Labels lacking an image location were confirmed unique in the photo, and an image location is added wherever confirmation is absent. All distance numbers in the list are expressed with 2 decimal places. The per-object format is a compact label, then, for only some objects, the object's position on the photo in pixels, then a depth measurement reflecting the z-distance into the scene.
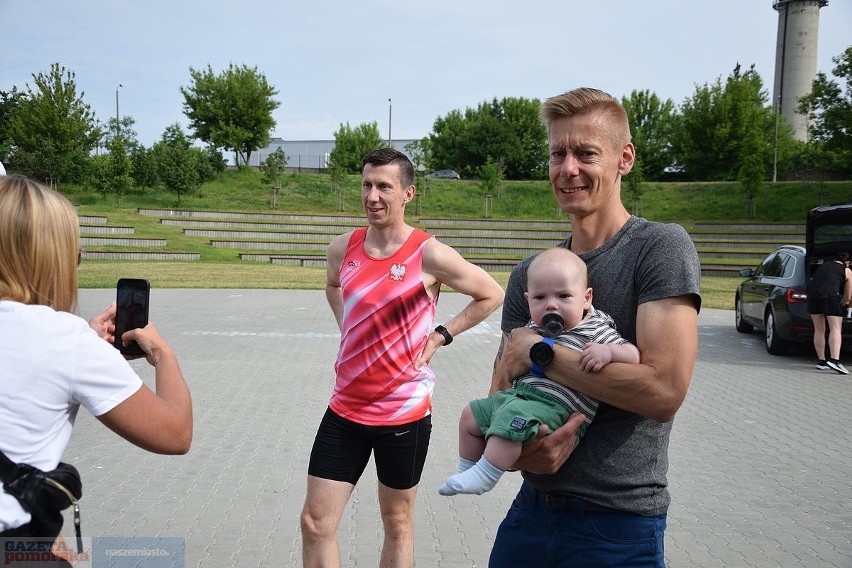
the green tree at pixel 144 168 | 44.31
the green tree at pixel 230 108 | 54.59
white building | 84.75
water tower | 67.62
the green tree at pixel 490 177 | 45.91
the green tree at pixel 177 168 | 43.00
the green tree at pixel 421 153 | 49.53
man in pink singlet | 3.79
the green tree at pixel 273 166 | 46.56
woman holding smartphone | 1.99
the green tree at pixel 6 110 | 44.38
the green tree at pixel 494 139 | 69.75
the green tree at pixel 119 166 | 40.94
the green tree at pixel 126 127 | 73.60
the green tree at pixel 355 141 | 68.92
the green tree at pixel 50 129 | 41.41
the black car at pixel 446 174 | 64.40
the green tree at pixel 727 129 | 46.31
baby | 2.27
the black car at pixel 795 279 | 11.69
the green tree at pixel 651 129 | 66.62
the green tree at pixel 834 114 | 35.12
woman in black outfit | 11.20
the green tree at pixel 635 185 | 42.31
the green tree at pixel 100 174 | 41.28
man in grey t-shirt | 2.23
